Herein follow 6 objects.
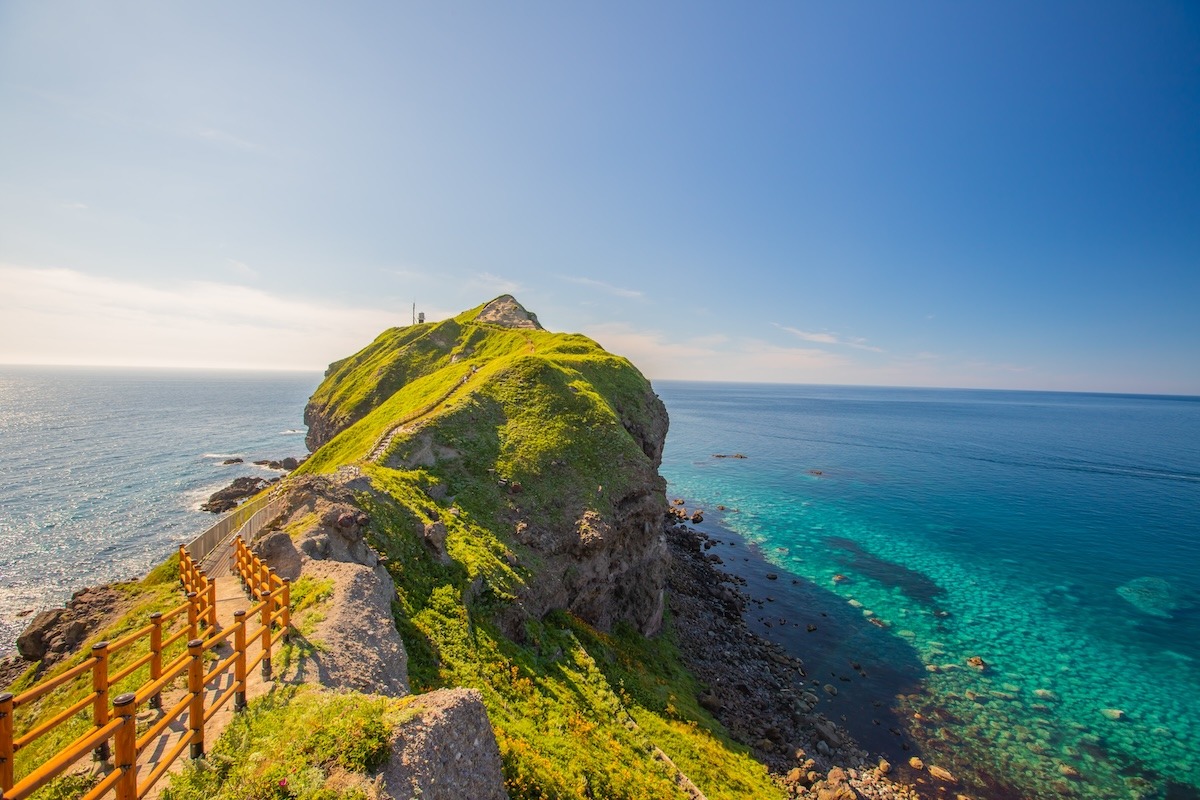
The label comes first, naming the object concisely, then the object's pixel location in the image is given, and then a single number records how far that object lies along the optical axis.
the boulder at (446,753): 10.06
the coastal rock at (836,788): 27.70
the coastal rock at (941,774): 30.73
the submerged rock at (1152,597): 49.38
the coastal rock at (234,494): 67.06
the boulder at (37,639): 21.23
